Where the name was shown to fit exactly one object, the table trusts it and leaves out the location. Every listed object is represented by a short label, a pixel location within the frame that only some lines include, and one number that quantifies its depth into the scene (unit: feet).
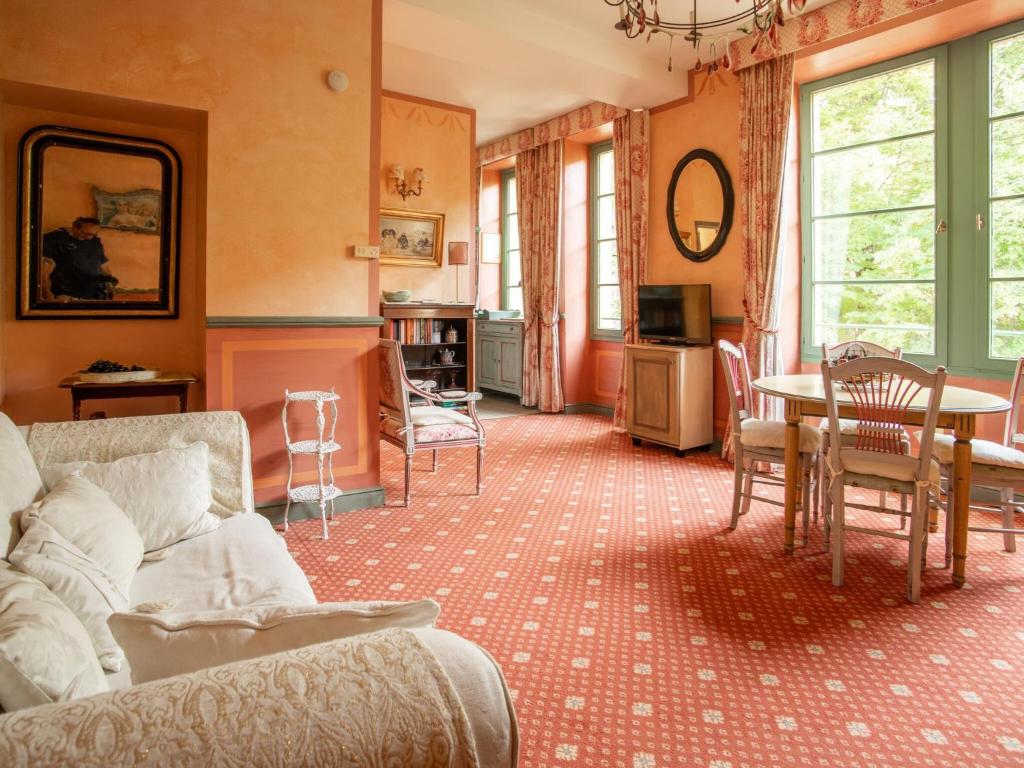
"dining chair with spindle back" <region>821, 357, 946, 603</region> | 8.86
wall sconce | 20.89
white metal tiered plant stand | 12.03
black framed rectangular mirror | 11.69
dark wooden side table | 11.21
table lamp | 21.43
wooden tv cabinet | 17.95
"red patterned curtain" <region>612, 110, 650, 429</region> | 20.51
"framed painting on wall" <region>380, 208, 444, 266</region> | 21.09
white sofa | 2.23
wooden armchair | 13.58
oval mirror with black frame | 18.17
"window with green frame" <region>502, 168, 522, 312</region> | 29.71
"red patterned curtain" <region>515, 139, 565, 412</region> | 25.14
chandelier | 8.52
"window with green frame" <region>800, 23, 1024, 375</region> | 13.79
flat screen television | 18.37
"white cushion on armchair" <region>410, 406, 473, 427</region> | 14.17
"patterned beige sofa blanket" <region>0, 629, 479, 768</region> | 2.23
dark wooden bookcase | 19.99
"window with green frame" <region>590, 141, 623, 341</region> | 24.88
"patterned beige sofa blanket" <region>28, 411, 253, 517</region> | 7.59
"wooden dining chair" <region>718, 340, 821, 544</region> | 11.18
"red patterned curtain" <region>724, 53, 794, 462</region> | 16.46
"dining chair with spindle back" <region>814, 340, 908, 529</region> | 11.45
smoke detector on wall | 12.45
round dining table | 9.32
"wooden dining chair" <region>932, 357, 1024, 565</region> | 9.92
